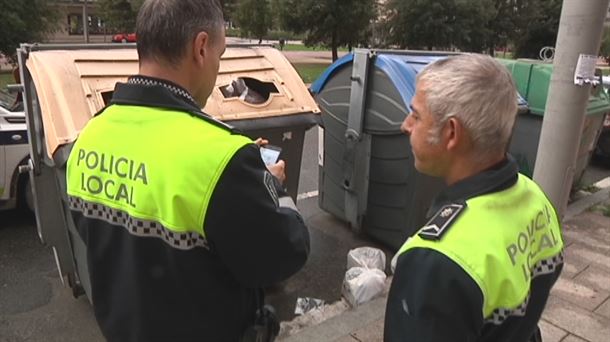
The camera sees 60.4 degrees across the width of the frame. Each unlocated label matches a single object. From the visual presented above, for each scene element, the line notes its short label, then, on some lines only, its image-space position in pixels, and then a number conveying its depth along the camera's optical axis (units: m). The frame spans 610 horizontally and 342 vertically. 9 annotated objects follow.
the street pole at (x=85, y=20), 22.90
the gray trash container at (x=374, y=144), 3.97
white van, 4.58
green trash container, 5.00
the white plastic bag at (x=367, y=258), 3.87
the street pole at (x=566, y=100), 3.00
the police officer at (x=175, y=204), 1.25
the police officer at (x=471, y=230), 1.12
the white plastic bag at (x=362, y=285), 3.52
